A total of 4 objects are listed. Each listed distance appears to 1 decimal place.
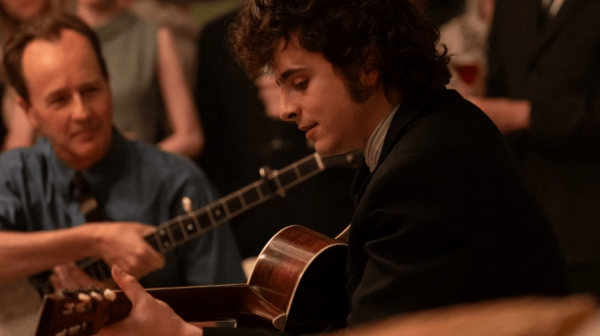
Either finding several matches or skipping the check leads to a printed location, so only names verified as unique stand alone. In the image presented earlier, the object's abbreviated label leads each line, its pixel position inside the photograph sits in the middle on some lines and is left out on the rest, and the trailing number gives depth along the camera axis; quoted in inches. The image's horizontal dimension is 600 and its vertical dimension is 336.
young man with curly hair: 132.1
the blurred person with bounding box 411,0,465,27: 165.9
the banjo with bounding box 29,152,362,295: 153.8
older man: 154.2
